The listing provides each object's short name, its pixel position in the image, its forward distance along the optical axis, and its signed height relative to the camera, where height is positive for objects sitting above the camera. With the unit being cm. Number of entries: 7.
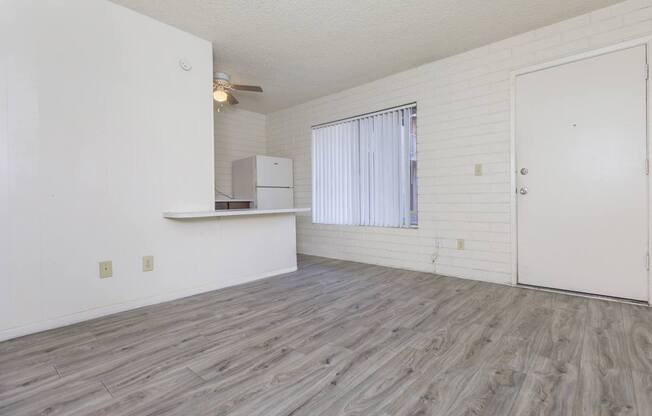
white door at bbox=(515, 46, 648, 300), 258 +22
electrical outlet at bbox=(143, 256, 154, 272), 269 -49
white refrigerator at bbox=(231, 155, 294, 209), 474 +35
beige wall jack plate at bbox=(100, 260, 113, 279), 246 -49
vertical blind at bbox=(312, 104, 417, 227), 396 +44
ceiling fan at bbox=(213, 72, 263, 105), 344 +127
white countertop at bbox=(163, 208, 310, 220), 273 -9
